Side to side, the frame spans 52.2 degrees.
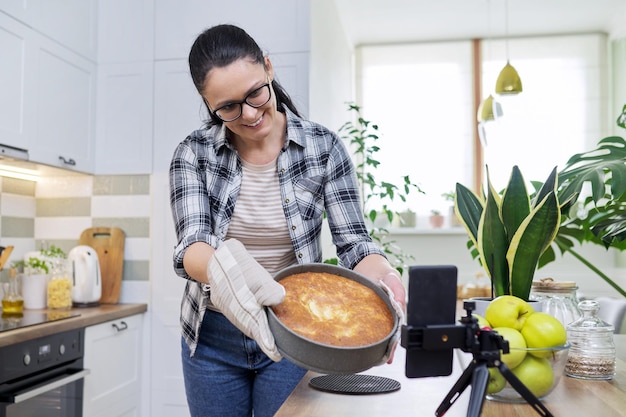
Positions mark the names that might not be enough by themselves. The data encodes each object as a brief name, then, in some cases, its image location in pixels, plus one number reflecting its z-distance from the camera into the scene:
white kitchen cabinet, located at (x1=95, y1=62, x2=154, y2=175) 3.06
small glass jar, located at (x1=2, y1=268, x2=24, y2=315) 2.52
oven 2.08
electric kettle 2.86
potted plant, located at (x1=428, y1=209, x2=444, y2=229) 5.29
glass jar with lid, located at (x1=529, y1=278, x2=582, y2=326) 1.27
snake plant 1.21
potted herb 2.76
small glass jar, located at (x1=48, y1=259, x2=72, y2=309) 2.76
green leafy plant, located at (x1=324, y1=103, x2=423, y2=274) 2.88
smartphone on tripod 0.76
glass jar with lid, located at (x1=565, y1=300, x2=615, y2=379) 1.14
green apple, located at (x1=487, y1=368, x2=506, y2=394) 0.94
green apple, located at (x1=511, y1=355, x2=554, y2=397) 0.97
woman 1.35
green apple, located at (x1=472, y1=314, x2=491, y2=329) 1.00
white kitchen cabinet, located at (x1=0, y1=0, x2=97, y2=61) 2.55
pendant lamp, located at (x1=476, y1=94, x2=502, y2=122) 3.90
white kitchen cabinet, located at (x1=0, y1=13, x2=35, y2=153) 2.46
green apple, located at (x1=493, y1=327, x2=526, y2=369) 0.95
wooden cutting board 3.02
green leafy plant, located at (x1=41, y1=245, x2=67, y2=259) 2.91
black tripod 0.75
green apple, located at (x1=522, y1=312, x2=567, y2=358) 0.96
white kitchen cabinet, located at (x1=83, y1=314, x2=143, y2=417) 2.59
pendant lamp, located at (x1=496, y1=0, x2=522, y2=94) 3.79
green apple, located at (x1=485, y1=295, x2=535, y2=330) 1.00
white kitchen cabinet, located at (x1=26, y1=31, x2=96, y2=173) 2.69
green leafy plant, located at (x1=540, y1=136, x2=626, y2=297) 1.45
